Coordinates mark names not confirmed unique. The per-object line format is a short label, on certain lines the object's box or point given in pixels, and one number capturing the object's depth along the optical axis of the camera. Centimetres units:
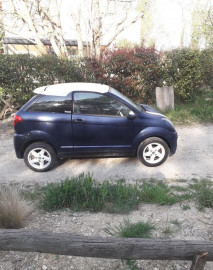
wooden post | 875
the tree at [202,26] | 1123
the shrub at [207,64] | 957
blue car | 460
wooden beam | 196
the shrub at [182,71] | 901
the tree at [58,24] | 1115
